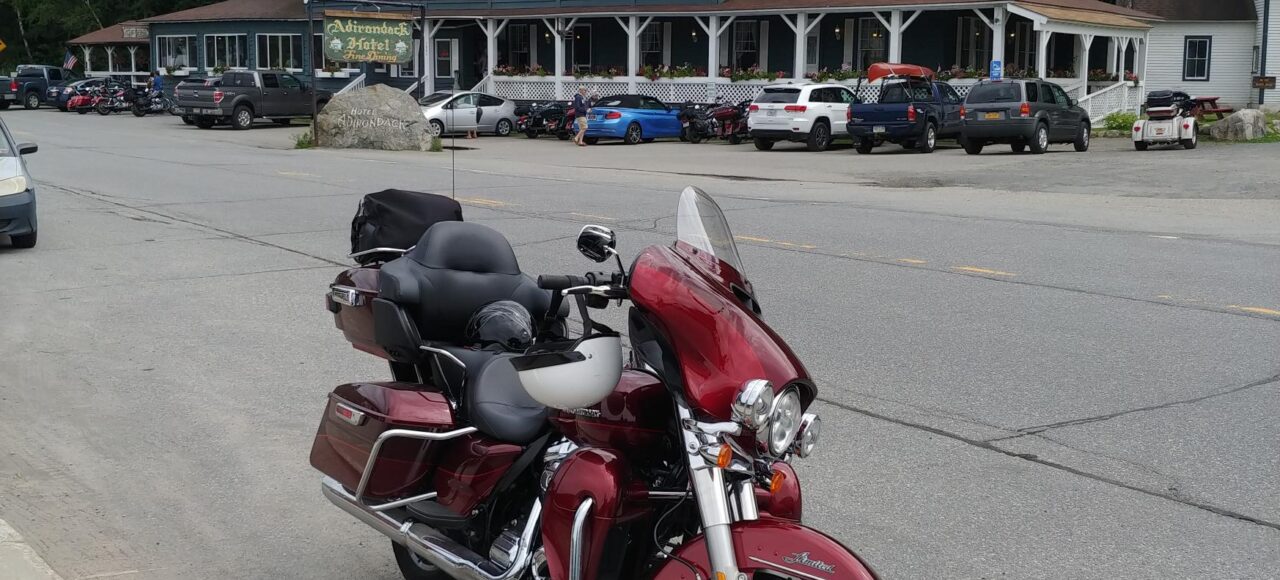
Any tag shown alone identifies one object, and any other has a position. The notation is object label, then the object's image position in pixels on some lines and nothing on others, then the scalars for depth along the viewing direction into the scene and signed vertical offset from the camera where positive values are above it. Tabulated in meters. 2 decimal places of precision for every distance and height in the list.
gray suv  28.11 -0.21
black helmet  4.27 -0.72
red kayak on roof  32.59 +0.89
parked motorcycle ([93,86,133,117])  52.20 +0.26
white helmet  3.23 -0.66
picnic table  39.44 -0.12
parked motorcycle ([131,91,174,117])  49.78 +0.21
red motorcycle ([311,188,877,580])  3.08 -0.89
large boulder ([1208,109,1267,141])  31.75 -0.51
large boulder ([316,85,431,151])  31.92 -0.37
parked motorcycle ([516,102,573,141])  38.28 -0.39
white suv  31.67 -0.18
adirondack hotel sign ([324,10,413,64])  34.78 +1.89
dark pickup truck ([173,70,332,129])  41.25 +0.28
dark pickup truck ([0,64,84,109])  56.50 +1.02
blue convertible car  34.97 -0.35
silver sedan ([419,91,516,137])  36.56 -0.15
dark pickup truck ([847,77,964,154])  29.88 -0.24
